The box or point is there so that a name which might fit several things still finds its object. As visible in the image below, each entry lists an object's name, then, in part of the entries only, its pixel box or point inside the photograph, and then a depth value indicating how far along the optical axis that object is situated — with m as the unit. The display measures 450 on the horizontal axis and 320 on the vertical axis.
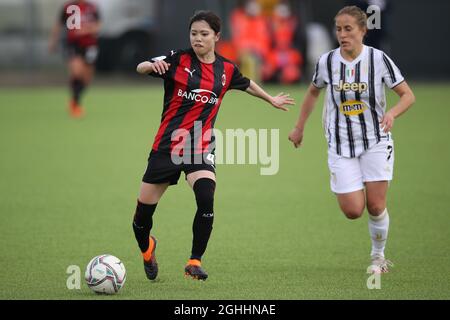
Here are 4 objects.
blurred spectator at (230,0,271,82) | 25.34
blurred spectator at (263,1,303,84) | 25.64
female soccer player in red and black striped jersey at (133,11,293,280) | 7.24
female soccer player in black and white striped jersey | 7.54
